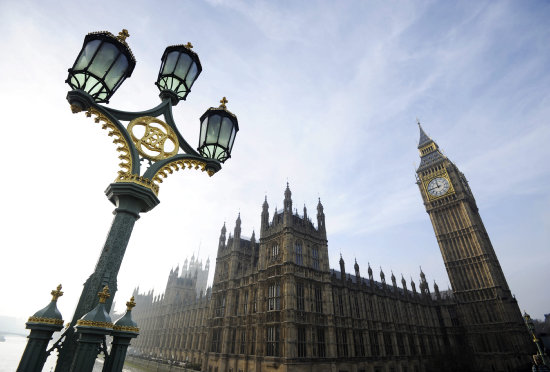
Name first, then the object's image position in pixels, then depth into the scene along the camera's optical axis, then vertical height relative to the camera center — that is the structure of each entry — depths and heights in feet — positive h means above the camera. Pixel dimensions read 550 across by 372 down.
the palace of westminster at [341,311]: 83.25 +12.02
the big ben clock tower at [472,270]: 132.57 +39.89
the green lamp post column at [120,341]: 9.36 -0.09
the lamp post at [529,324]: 47.33 +3.62
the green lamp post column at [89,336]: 8.08 +0.03
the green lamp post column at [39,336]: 8.63 +0.01
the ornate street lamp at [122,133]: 9.94 +8.97
